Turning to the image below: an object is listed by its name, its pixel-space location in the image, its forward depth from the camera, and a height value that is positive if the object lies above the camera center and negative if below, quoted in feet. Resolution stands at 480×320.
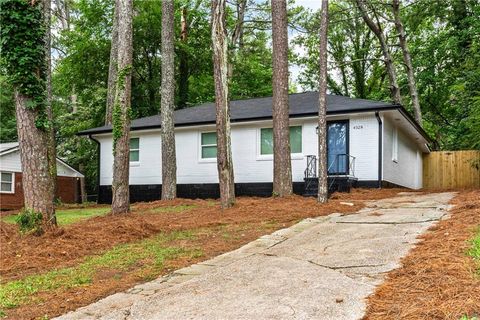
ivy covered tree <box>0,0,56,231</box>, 21.12 +3.07
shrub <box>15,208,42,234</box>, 20.84 -2.79
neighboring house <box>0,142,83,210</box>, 64.75 -2.32
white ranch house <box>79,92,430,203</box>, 44.93 +1.56
